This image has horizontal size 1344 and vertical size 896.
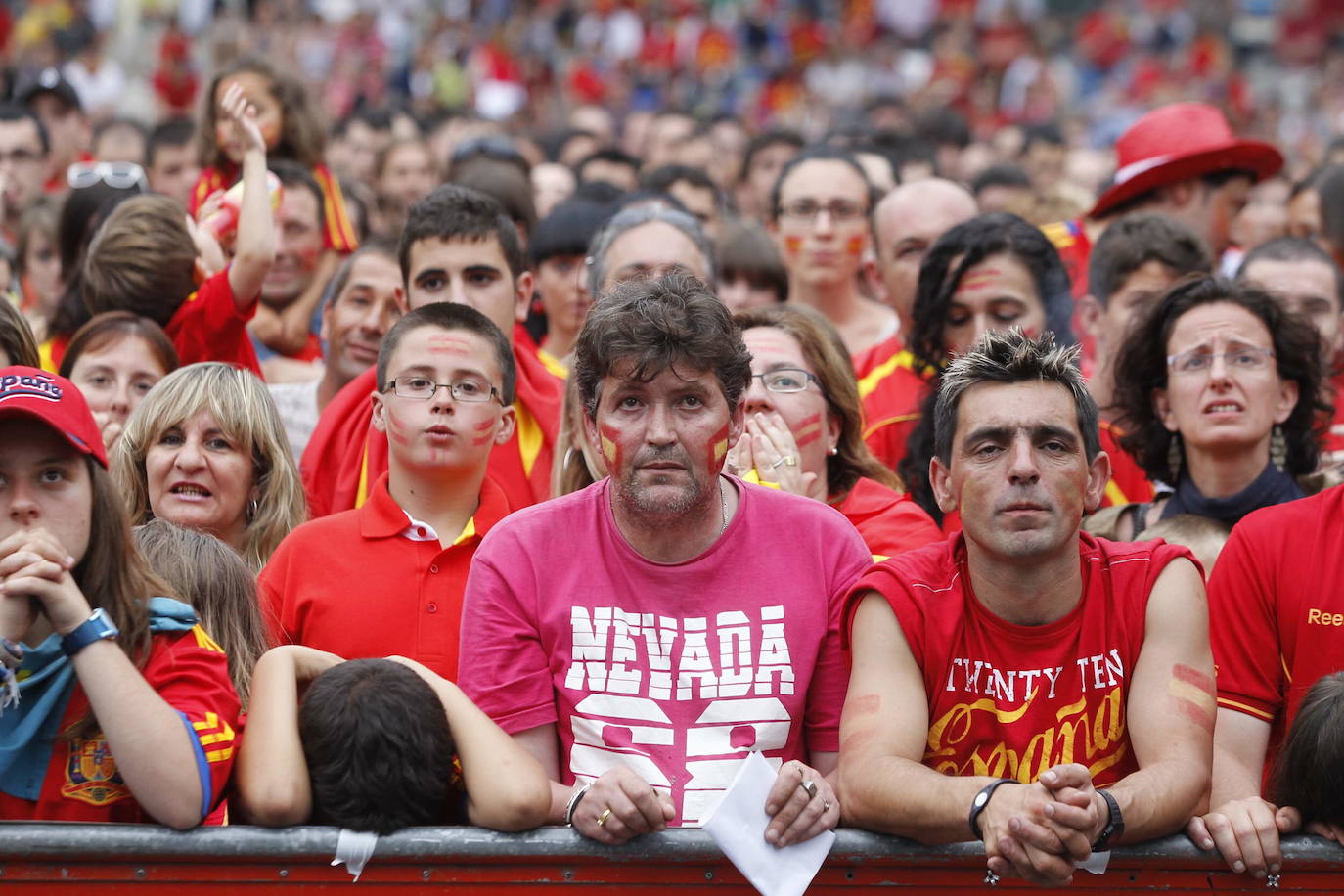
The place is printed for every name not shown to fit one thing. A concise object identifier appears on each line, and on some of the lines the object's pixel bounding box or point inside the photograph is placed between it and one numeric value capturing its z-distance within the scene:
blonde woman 9.20
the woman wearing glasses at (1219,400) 9.79
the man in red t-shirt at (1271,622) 7.60
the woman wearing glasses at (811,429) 9.18
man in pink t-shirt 6.95
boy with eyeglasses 8.40
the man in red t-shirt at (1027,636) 6.75
